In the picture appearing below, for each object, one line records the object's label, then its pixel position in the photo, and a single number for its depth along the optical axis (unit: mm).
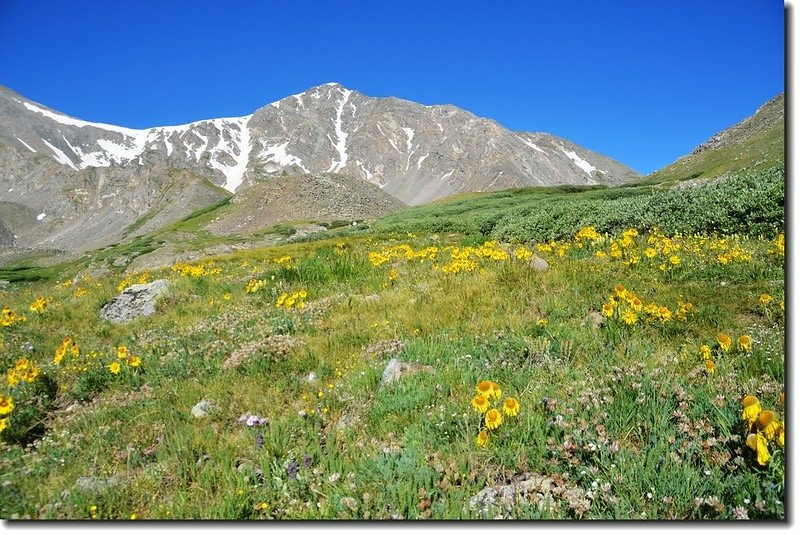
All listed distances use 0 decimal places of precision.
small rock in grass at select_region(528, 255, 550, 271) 8752
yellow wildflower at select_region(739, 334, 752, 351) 4277
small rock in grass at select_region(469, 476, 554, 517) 2836
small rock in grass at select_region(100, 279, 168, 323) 9688
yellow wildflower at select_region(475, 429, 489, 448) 3382
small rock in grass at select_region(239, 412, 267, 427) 4329
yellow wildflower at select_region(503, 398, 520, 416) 3541
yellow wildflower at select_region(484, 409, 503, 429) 3458
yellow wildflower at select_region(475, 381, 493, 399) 3669
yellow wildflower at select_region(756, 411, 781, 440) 2812
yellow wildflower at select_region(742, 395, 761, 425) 2994
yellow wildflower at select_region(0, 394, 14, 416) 4574
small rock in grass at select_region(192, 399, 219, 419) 4832
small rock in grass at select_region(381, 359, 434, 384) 4893
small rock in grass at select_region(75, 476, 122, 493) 3525
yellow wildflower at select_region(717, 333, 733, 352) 4418
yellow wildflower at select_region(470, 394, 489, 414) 3572
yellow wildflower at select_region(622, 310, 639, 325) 5363
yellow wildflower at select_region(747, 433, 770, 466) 2701
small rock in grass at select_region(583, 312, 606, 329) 5805
